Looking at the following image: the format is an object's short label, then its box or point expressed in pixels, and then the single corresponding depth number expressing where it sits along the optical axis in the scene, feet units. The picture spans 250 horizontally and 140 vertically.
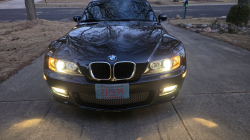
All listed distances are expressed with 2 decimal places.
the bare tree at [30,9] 33.37
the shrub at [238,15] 31.42
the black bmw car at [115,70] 6.68
